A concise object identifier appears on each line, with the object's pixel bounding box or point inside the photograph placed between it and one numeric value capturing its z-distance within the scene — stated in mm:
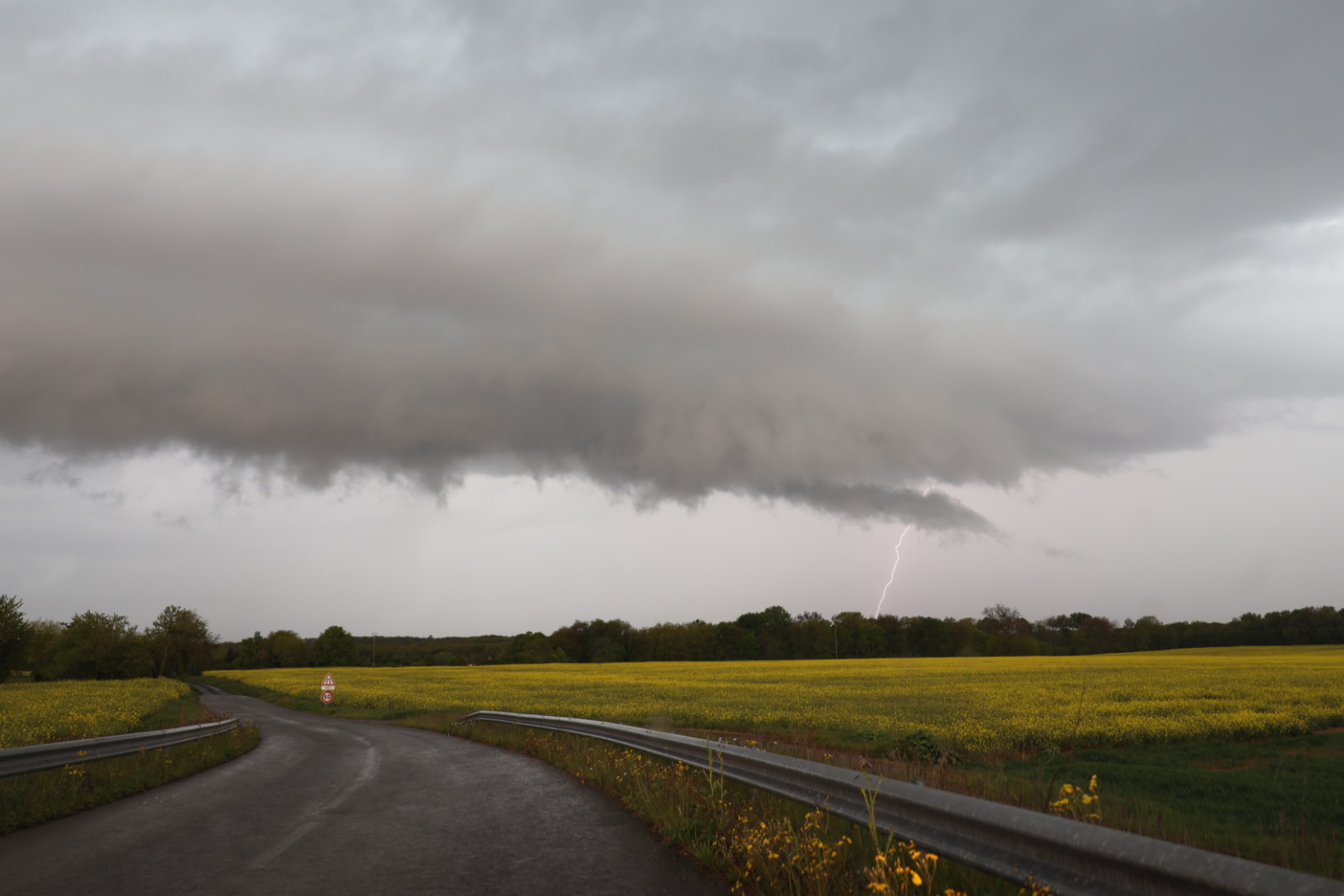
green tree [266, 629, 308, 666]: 132500
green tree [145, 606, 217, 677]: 102312
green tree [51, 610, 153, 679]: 86500
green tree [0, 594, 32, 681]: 67000
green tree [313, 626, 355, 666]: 128625
